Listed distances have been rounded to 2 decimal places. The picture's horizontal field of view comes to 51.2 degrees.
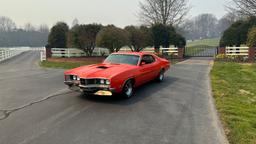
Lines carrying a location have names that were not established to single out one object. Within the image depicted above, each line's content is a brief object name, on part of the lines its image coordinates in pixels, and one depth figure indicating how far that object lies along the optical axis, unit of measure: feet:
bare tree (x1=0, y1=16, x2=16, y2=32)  365.20
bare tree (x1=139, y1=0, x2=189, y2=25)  124.16
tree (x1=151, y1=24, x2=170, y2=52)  96.94
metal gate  131.19
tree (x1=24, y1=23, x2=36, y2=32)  386.07
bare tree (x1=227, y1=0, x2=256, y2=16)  74.95
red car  24.36
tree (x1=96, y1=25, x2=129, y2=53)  74.54
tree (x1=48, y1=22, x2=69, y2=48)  97.45
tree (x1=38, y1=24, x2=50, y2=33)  339.16
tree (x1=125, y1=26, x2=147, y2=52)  87.22
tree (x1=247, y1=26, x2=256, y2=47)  73.37
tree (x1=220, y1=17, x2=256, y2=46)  87.40
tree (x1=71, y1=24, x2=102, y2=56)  81.52
